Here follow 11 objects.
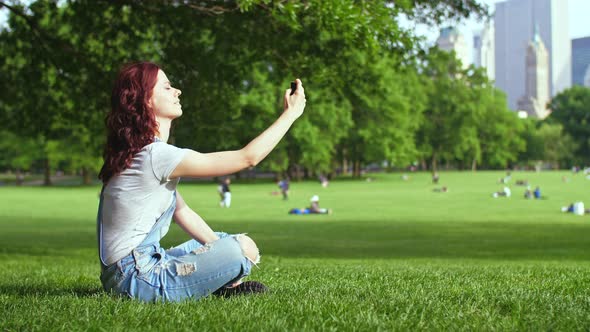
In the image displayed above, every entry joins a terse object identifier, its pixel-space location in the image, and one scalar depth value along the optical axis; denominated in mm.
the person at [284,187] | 42562
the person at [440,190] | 52709
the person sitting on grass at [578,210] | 30875
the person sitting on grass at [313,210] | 32156
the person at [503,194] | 44750
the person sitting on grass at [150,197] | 4387
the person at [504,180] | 65925
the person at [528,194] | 43441
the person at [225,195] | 36194
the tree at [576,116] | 133500
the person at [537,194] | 42506
